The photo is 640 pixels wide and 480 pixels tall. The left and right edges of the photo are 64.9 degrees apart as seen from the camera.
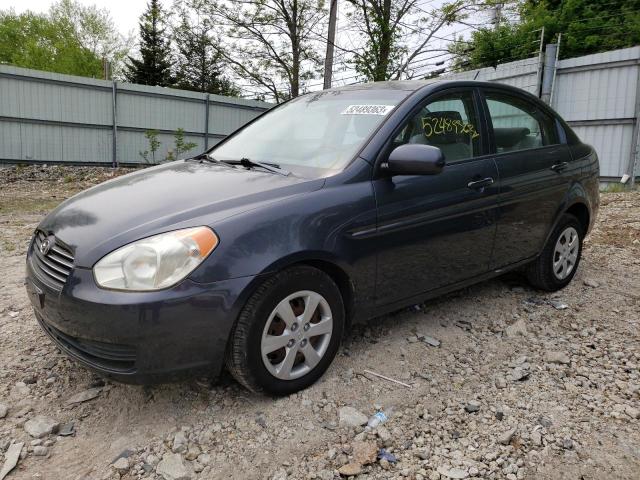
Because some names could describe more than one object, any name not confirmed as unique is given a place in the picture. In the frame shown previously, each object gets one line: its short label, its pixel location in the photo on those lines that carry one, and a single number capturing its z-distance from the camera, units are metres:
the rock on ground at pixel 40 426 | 2.24
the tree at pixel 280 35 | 20.41
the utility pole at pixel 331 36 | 17.80
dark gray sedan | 2.08
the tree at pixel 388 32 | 17.45
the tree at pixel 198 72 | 31.09
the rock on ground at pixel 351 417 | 2.34
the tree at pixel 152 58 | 32.19
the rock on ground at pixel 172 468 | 2.01
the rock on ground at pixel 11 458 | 2.01
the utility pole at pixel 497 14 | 20.23
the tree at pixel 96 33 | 36.16
